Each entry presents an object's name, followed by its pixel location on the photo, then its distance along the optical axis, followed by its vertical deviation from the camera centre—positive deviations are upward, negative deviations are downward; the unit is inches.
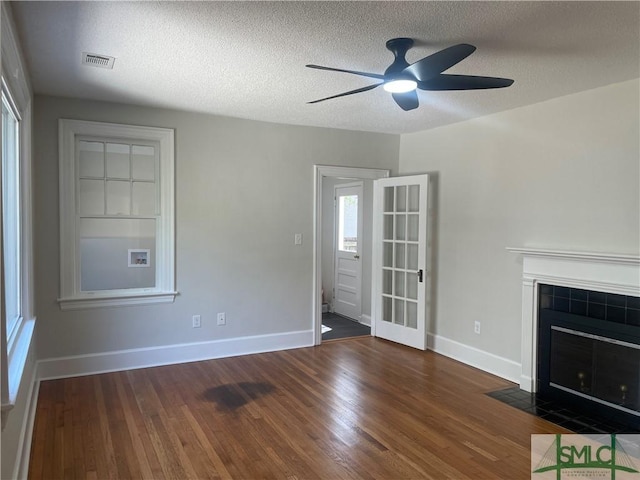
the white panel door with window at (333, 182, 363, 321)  258.6 -14.8
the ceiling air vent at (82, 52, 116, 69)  115.2 +41.6
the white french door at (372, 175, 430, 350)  197.9 -15.4
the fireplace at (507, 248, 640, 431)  128.3 -30.7
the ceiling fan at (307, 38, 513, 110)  95.0 +32.9
